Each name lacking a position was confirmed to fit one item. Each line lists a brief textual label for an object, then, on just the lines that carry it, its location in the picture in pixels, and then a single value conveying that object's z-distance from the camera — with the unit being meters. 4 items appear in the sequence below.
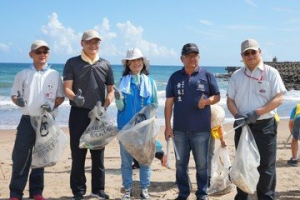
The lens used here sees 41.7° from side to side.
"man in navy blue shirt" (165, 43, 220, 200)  4.28
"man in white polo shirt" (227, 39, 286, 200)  3.93
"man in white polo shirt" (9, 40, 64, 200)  4.30
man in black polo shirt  4.41
